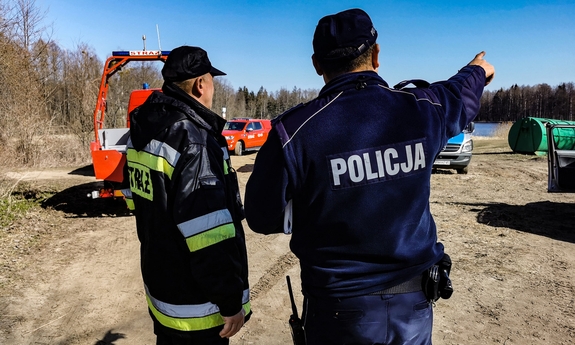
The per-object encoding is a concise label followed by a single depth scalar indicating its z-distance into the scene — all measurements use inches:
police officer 64.1
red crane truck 288.7
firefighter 75.5
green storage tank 698.2
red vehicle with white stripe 709.9
